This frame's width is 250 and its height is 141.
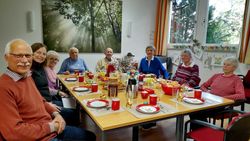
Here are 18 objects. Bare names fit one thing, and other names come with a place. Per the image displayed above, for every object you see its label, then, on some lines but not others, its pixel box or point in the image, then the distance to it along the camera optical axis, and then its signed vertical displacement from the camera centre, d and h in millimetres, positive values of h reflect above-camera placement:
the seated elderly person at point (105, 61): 3186 -216
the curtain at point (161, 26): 4445 +593
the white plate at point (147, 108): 1309 -438
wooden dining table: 1161 -452
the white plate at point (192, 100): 1549 -434
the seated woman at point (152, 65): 3079 -260
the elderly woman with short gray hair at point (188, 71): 2504 -299
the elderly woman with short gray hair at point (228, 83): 1966 -362
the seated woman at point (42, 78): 1758 -293
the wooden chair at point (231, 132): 1179 -557
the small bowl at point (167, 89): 1774 -388
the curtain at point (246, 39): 2809 +191
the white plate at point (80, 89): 1860 -418
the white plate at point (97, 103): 1401 -429
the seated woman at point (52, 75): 2307 -349
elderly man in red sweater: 1003 -354
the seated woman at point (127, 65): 2470 -217
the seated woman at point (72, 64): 3152 -272
